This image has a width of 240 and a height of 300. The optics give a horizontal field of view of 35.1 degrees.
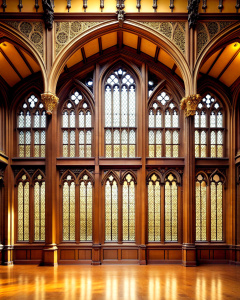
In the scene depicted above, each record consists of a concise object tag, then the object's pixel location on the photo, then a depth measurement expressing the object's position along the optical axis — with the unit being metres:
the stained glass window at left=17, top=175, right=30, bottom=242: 16.28
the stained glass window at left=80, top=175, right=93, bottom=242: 16.16
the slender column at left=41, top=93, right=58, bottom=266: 14.95
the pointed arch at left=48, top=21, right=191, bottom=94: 14.65
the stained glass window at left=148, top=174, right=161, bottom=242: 16.17
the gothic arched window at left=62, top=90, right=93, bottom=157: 16.52
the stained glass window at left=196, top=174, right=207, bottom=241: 16.31
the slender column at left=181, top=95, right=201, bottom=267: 14.90
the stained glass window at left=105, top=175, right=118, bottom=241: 16.17
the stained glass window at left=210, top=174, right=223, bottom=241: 16.33
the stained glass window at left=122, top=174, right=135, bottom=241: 16.17
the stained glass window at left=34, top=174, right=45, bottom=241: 16.23
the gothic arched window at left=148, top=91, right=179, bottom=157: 16.58
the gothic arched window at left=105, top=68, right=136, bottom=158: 16.56
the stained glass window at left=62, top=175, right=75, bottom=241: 16.12
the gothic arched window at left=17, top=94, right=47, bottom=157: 16.56
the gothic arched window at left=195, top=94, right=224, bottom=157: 16.72
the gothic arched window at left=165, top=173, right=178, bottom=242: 16.17
